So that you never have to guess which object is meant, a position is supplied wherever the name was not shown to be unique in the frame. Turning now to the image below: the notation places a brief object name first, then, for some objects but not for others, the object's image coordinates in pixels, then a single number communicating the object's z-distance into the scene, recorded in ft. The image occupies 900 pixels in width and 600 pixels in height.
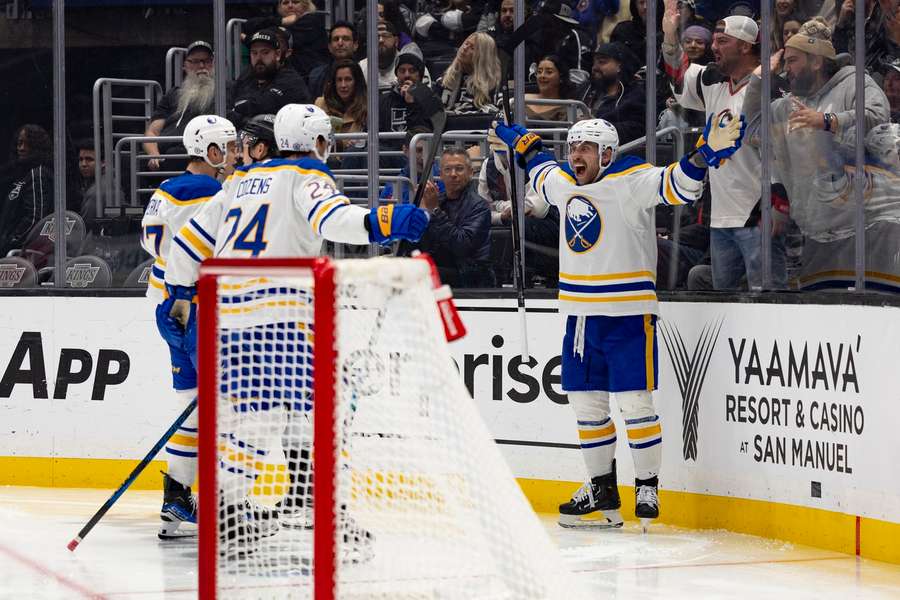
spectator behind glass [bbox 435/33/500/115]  42.93
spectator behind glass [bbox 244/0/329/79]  44.80
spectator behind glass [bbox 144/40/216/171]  45.50
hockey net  20.72
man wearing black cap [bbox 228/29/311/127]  45.39
